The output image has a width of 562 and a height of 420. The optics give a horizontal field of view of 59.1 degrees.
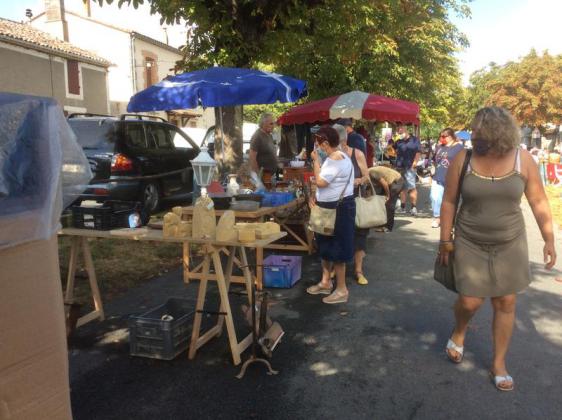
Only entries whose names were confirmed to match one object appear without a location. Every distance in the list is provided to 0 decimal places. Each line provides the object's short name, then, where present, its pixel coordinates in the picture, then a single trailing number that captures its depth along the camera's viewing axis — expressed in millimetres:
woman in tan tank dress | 3115
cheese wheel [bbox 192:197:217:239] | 3748
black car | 8352
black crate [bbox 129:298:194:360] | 3648
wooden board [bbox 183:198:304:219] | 4980
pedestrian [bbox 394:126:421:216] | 10852
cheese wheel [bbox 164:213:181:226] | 3836
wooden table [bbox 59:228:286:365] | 3643
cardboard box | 1672
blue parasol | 5777
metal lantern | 4664
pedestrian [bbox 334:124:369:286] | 5535
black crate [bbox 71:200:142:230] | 4031
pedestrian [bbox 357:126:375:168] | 9250
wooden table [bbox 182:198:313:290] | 4852
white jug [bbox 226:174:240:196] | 5884
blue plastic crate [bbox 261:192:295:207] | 5731
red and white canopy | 9586
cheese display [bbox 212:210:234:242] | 3650
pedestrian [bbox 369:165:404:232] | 7031
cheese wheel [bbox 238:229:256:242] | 3707
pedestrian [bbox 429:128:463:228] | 8602
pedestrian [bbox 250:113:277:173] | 7199
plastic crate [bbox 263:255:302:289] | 5488
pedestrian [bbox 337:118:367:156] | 6605
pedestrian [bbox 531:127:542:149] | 37306
